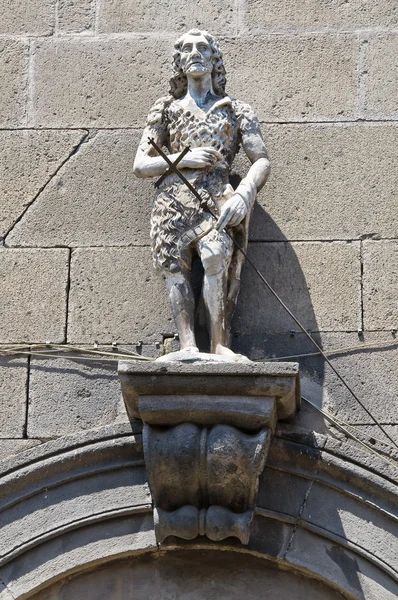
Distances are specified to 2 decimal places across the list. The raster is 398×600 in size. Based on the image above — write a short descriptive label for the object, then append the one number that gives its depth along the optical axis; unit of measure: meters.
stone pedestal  10.41
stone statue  11.03
